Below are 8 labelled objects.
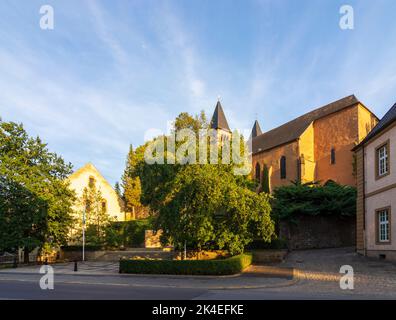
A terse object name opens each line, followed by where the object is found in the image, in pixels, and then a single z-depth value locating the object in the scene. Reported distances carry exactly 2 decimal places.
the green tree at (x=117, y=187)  54.22
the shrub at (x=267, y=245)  23.88
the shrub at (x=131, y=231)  35.31
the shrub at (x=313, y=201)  27.80
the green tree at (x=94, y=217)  31.91
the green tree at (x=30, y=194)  26.58
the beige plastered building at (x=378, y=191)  19.55
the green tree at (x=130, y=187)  46.31
